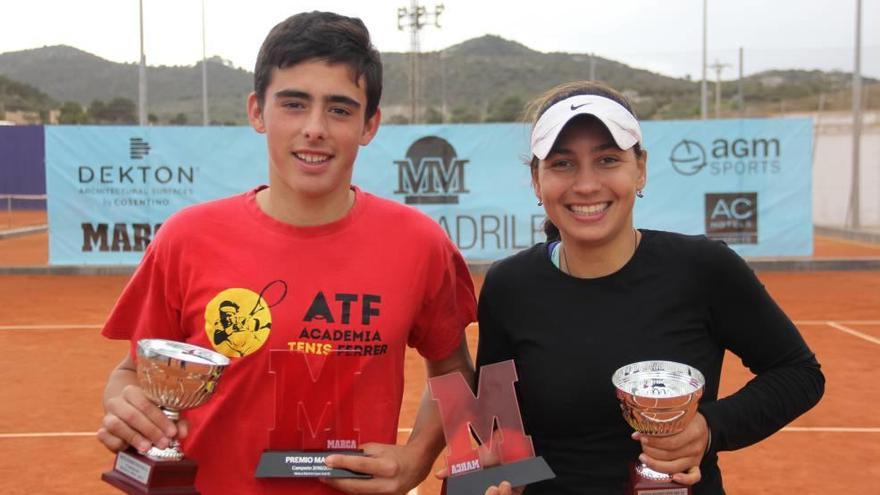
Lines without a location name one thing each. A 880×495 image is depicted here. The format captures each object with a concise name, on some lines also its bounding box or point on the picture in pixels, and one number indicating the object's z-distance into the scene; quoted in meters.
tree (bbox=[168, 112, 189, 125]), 50.47
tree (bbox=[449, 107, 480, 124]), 44.83
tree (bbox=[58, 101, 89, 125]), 42.59
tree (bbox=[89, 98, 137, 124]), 48.03
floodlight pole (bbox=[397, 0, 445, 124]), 35.75
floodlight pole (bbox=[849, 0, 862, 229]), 18.95
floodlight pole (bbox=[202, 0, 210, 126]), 31.20
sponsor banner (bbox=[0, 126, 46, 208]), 26.16
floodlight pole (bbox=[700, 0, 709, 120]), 26.52
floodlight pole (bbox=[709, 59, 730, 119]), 26.55
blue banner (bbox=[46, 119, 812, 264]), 13.68
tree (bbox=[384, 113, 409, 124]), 47.97
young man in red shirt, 2.06
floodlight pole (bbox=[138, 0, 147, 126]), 21.88
